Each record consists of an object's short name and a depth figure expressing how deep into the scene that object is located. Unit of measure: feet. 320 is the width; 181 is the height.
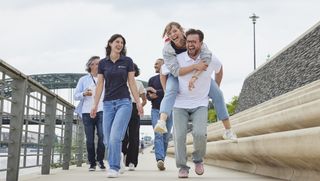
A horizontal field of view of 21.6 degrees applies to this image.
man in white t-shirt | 30.96
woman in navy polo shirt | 33.42
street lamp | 247.29
